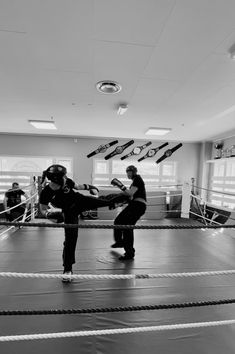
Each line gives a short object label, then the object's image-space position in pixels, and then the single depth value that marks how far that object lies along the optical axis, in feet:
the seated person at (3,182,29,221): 15.64
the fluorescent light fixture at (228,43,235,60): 6.48
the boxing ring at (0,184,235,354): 4.01
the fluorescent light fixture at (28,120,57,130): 15.71
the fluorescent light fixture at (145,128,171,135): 17.31
